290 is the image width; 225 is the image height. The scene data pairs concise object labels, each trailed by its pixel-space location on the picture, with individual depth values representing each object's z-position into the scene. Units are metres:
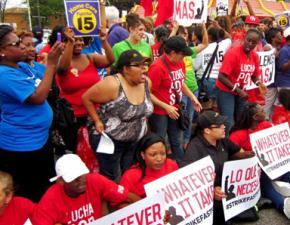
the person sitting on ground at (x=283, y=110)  3.86
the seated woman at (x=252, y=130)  3.41
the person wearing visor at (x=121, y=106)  2.77
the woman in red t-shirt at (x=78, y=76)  3.05
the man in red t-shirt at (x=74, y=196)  2.20
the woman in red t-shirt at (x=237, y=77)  4.06
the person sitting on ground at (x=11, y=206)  2.07
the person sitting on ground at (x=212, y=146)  2.95
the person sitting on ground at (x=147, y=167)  2.63
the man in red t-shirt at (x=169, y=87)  3.41
